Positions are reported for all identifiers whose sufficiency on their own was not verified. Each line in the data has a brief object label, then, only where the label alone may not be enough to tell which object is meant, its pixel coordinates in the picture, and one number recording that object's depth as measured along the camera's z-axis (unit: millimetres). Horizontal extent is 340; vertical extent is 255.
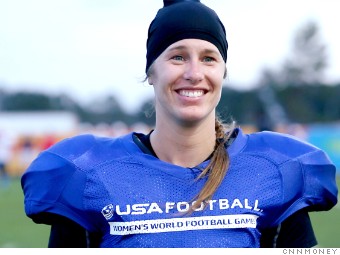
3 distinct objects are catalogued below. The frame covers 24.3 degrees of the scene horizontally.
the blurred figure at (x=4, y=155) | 19016
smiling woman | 2359
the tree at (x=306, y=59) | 47906
